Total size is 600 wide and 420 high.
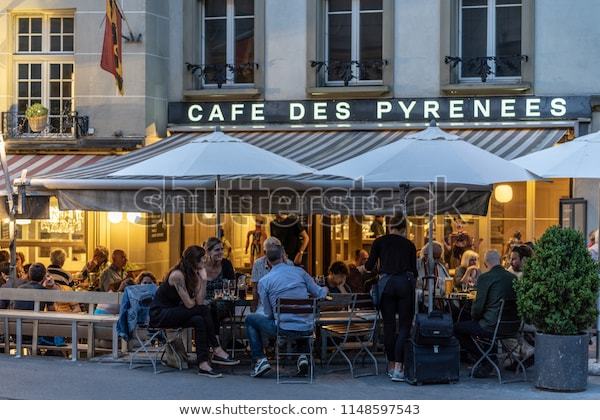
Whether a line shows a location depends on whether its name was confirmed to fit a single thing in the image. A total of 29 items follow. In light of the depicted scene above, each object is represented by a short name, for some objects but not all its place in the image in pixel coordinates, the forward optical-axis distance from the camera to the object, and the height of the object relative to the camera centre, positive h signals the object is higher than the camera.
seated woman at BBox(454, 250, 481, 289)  14.07 -0.85
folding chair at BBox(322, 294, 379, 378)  11.88 -1.32
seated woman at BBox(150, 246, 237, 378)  11.66 -1.03
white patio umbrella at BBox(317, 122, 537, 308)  11.95 +0.40
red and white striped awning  17.23 +0.57
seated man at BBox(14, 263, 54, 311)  13.40 -0.97
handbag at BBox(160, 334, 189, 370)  12.16 -1.61
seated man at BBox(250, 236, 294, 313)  12.81 -0.84
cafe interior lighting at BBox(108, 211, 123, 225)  18.00 -0.26
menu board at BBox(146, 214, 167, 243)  18.34 -0.42
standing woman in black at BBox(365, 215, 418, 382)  11.62 -0.84
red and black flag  17.06 +2.33
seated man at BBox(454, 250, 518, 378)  11.39 -1.00
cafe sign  16.84 +1.39
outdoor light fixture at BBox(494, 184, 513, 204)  17.00 +0.15
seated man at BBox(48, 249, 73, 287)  15.20 -0.94
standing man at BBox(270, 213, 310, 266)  18.47 -0.51
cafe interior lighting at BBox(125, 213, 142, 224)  18.03 -0.25
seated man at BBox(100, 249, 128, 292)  15.31 -0.96
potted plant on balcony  18.12 +1.31
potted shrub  10.77 -0.95
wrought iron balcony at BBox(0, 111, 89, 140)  18.12 +1.16
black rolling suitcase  11.01 -1.42
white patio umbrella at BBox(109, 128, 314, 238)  12.71 +0.43
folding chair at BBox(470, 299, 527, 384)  11.37 -1.33
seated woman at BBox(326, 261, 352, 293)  14.12 -0.93
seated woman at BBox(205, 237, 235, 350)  12.31 -0.79
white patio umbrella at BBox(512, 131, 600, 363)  11.74 +0.44
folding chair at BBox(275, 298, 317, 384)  11.31 -1.28
